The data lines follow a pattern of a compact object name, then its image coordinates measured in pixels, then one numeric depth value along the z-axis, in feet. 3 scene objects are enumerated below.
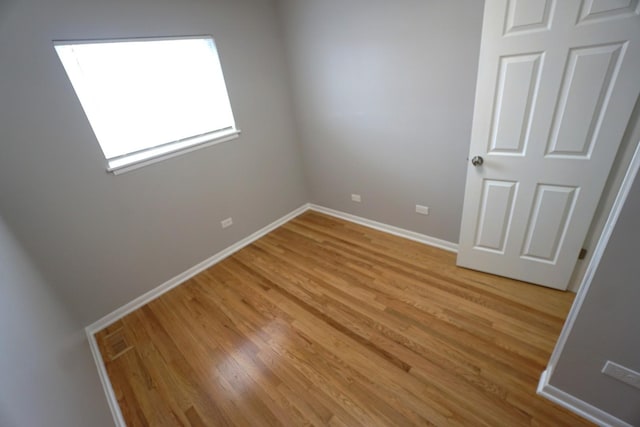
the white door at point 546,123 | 4.72
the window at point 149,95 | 6.51
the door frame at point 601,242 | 3.51
